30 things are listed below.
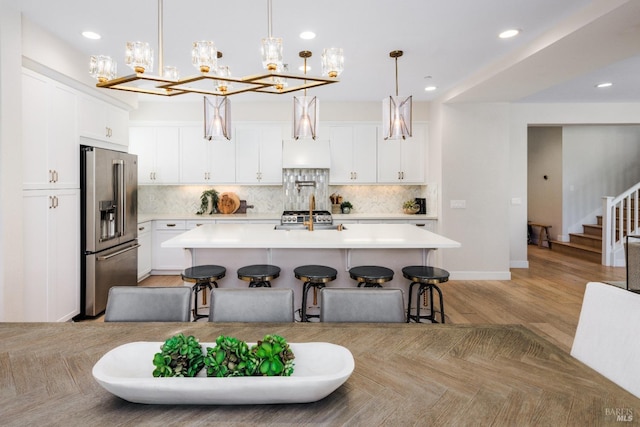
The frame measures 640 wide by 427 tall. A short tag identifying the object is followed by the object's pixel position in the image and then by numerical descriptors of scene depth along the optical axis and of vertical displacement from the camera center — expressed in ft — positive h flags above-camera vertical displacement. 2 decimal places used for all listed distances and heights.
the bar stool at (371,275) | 9.48 -1.74
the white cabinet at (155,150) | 18.52 +2.90
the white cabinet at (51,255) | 9.89 -1.31
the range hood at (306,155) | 18.19 +2.58
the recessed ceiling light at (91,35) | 10.53 +4.99
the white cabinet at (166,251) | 17.54 -2.02
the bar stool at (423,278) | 9.59 -1.83
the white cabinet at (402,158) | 18.86 +2.49
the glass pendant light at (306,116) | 10.36 +2.56
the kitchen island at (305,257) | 10.91 -1.45
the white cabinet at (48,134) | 9.71 +2.09
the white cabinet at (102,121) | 12.10 +3.11
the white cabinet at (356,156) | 18.85 +2.60
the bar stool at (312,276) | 9.46 -1.75
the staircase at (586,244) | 21.77 -2.42
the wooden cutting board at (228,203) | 19.12 +0.26
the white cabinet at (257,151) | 18.71 +2.85
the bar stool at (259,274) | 9.54 -1.71
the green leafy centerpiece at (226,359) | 3.38 -1.39
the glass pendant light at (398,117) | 10.92 +2.67
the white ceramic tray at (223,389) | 3.07 -1.49
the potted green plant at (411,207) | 18.79 +0.01
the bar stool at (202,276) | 9.59 -1.76
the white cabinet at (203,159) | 18.61 +2.46
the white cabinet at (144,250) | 16.47 -1.88
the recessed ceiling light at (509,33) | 10.27 +4.86
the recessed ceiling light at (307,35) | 10.48 +4.93
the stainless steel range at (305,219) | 16.57 -0.61
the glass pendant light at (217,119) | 9.21 +2.22
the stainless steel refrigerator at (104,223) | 11.81 -0.49
